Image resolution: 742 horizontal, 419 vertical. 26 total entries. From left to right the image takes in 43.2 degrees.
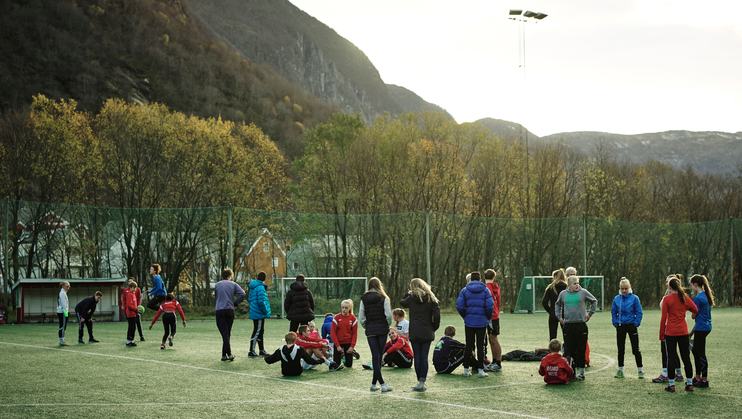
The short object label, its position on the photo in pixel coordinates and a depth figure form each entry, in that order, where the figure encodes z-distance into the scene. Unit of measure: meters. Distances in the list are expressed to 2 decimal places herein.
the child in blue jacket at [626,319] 16.27
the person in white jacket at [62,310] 23.77
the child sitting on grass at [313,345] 18.25
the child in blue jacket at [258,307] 20.34
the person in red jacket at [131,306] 23.44
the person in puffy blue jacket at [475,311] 16.73
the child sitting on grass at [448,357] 17.45
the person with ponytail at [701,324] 14.74
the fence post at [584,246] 50.47
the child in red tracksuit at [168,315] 22.89
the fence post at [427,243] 46.22
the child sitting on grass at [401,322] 18.92
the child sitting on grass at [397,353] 18.41
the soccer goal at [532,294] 45.25
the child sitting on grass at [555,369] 15.43
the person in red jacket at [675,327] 14.43
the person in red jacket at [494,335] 17.78
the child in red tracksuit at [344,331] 18.12
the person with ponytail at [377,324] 14.87
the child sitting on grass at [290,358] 17.14
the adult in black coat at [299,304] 19.73
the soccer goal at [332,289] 41.19
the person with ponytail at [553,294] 18.25
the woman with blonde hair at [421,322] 14.76
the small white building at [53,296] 36.97
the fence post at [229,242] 41.91
